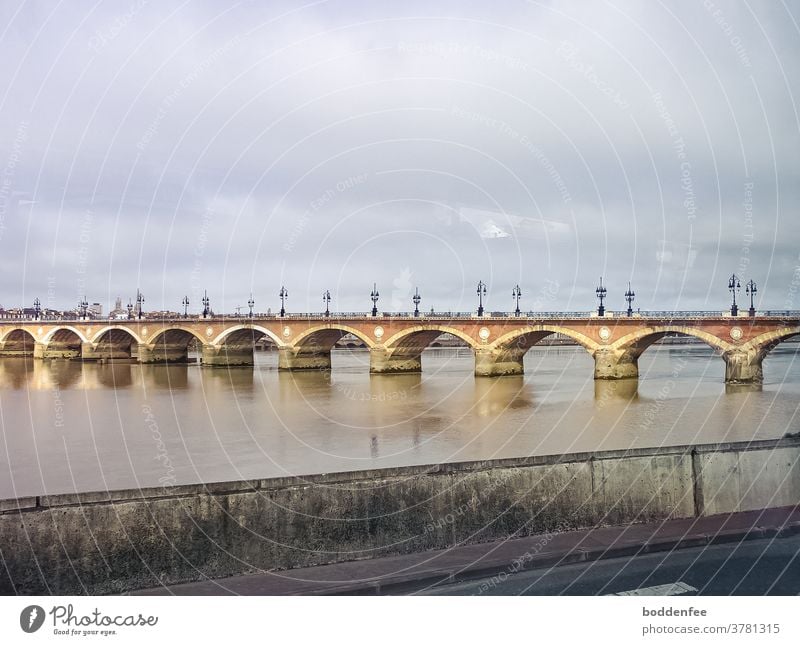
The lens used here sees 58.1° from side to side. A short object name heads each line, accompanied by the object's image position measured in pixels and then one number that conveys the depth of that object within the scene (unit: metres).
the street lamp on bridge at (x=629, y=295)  56.69
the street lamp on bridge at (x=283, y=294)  78.88
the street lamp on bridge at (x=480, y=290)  62.88
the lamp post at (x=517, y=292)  63.86
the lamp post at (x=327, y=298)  74.94
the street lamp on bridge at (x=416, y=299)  66.69
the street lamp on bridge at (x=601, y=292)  55.35
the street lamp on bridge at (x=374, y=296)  67.75
